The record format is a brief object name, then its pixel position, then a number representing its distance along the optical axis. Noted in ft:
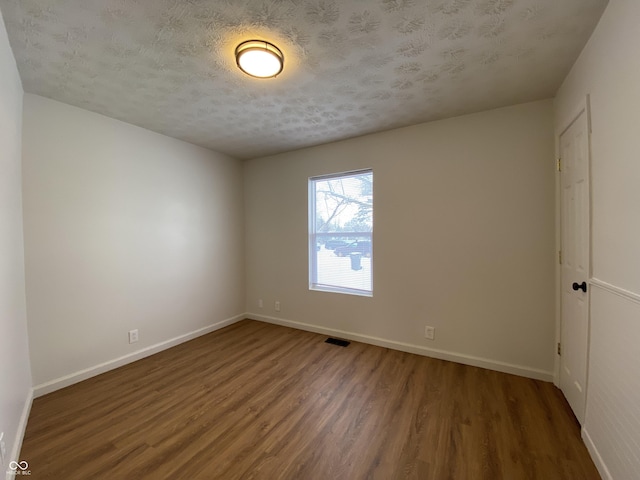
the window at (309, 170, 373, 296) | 10.14
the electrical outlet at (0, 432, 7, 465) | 3.98
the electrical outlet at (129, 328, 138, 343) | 8.62
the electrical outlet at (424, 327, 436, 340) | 8.73
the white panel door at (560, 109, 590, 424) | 5.29
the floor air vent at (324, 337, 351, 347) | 9.92
